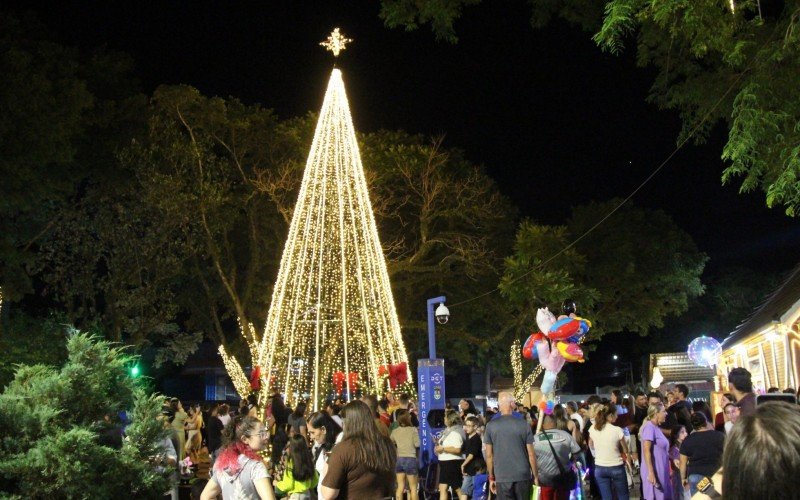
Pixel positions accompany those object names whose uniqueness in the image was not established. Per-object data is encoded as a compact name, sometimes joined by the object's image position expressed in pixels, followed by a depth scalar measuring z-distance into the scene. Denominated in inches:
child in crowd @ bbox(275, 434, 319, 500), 288.7
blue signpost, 589.1
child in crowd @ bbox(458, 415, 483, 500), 459.2
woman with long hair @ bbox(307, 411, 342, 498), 323.6
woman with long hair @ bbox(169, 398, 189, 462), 541.4
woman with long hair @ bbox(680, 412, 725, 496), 300.0
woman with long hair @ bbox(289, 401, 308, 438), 441.2
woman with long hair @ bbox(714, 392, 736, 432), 378.3
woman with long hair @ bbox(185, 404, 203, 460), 697.0
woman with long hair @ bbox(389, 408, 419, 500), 473.7
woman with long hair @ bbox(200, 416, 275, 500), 225.1
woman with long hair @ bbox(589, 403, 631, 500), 407.2
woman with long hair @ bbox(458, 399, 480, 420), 524.4
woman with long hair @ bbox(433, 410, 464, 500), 463.5
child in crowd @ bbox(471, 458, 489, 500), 458.9
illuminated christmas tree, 801.6
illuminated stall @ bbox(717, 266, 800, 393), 620.1
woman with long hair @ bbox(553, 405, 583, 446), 408.8
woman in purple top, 380.2
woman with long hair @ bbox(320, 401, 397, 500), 219.8
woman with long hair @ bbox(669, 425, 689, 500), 392.8
